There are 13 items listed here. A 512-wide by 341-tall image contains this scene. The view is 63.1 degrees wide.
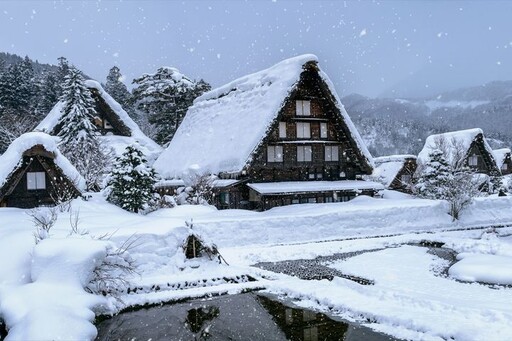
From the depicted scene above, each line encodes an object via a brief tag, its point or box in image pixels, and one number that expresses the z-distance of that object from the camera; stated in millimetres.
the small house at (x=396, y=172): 45719
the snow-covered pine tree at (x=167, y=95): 43969
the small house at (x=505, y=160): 50347
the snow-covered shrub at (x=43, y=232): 10498
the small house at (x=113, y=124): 36250
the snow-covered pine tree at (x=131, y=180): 20734
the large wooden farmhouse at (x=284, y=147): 24734
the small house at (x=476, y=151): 42375
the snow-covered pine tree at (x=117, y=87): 56750
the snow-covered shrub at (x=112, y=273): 10039
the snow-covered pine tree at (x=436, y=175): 27609
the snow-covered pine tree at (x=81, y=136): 28891
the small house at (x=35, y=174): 20375
